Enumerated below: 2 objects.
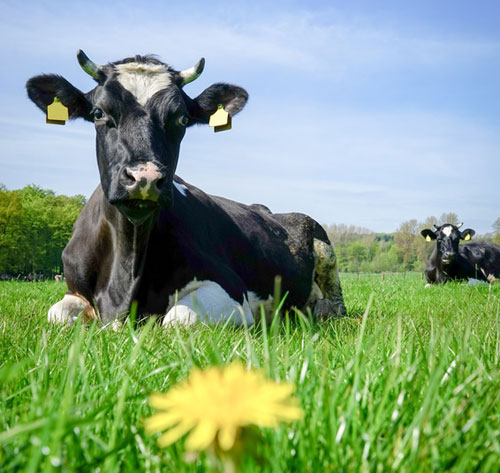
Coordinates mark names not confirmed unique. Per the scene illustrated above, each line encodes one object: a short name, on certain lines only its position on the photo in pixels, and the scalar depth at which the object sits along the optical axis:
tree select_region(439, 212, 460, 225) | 79.38
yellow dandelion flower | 0.66
